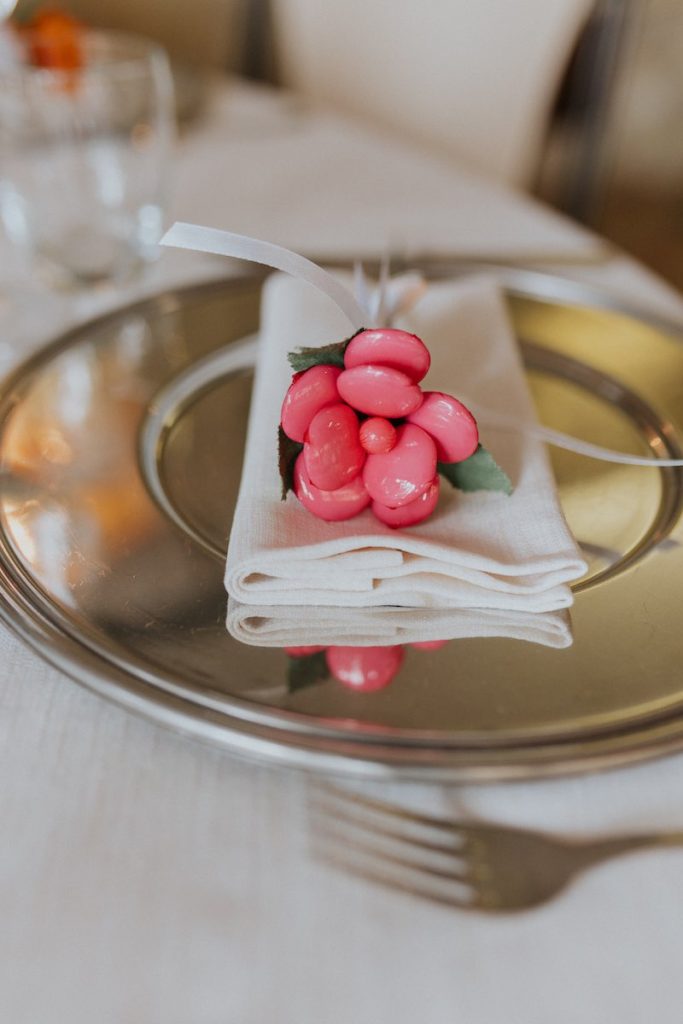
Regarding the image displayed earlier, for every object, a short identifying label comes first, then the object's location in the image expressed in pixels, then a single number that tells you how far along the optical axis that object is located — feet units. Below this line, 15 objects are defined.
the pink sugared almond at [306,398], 1.39
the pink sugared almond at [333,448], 1.38
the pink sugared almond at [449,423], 1.40
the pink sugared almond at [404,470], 1.39
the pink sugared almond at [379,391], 1.38
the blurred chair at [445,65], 3.96
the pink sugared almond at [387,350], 1.40
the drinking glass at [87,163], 2.32
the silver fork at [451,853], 1.07
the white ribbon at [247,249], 1.41
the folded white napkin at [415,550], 1.35
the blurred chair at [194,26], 4.96
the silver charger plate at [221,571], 1.19
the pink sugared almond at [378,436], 1.41
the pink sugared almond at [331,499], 1.42
